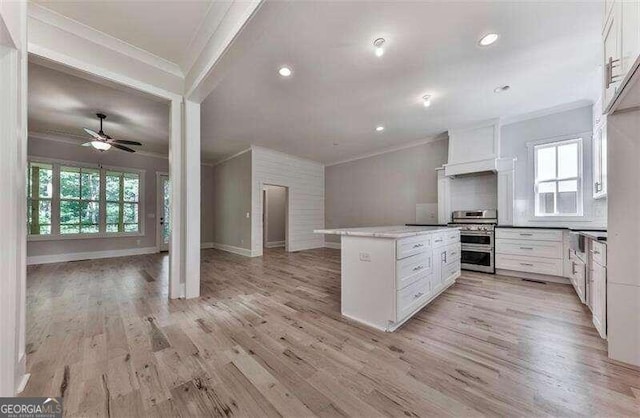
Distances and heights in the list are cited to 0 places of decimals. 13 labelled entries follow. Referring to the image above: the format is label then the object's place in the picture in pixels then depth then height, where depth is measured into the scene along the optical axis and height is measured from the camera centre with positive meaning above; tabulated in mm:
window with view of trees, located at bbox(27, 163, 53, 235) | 4965 +253
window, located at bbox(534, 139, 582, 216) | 3822 +524
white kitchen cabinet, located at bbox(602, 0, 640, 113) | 1234 +968
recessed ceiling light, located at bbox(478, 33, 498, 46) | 2303 +1714
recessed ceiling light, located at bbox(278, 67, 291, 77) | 2768 +1666
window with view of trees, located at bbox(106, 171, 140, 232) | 5930 +210
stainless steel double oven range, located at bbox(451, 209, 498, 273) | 4141 -548
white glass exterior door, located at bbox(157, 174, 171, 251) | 6652 -90
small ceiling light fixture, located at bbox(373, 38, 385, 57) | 2336 +1688
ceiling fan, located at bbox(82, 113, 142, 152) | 3832 +1142
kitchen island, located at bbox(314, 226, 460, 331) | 2131 -660
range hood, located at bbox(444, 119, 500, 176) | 4340 +1176
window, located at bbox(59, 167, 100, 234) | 5312 +202
